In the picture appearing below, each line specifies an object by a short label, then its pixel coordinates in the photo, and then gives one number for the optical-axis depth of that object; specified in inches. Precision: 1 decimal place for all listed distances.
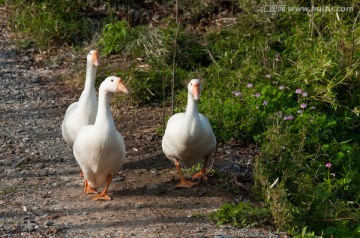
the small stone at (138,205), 474.0
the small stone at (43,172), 528.7
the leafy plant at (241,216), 451.5
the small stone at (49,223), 444.8
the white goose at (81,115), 530.9
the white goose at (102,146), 473.1
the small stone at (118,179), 522.6
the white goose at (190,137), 499.5
